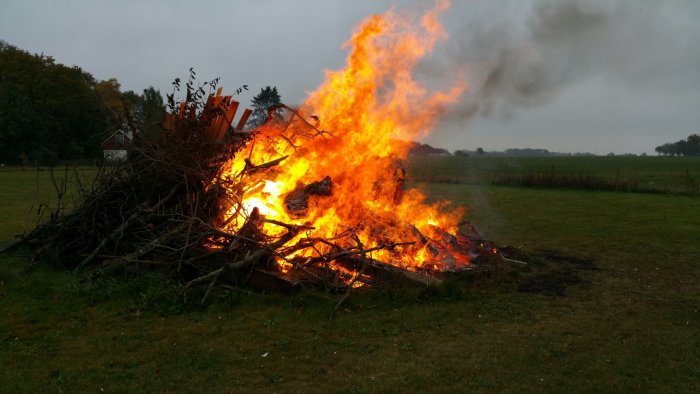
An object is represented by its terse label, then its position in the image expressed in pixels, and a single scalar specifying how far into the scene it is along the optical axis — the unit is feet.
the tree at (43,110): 167.94
